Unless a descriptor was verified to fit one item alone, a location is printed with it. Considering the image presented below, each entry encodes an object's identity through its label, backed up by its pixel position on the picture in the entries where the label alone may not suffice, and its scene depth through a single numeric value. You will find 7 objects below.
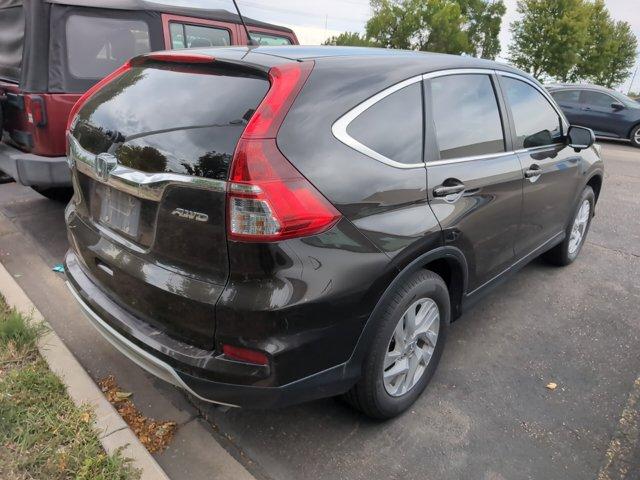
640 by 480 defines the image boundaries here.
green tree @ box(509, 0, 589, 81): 35.41
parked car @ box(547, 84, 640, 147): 13.66
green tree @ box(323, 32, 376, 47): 51.71
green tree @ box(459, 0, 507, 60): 54.88
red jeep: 4.24
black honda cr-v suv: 1.91
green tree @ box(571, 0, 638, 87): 39.94
